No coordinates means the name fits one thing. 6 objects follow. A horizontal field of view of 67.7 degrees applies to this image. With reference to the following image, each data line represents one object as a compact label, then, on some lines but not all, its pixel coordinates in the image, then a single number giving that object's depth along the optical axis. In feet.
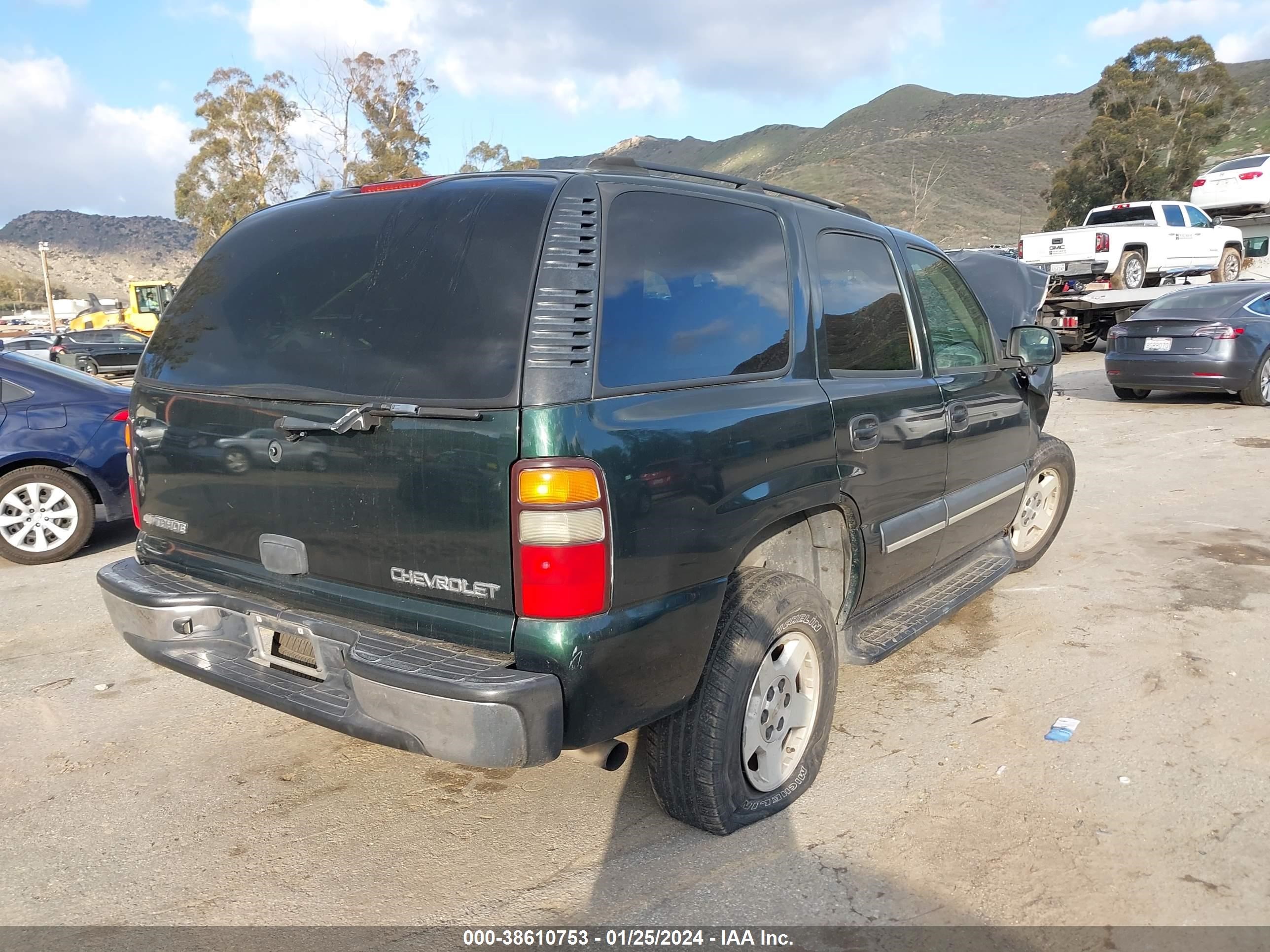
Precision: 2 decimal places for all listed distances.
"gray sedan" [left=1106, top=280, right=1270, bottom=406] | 37.19
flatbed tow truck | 52.65
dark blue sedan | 20.35
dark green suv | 7.94
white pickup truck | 56.24
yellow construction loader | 117.08
